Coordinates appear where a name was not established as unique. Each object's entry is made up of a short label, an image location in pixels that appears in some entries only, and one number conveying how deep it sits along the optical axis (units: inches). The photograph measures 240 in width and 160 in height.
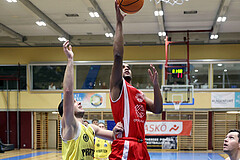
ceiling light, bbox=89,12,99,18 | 553.6
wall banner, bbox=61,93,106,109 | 753.6
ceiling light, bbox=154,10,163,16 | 546.6
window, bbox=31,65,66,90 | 779.4
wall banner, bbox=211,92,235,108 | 719.7
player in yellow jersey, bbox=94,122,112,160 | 340.8
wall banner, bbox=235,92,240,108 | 718.5
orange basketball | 144.9
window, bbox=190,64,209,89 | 738.2
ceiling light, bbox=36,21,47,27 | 601.7
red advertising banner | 698.2
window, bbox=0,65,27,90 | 789.2
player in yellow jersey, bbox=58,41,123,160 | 144.3
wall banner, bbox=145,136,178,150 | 725.3
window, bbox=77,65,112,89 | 762.2
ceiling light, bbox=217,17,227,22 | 579.5
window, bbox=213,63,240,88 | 731.4
